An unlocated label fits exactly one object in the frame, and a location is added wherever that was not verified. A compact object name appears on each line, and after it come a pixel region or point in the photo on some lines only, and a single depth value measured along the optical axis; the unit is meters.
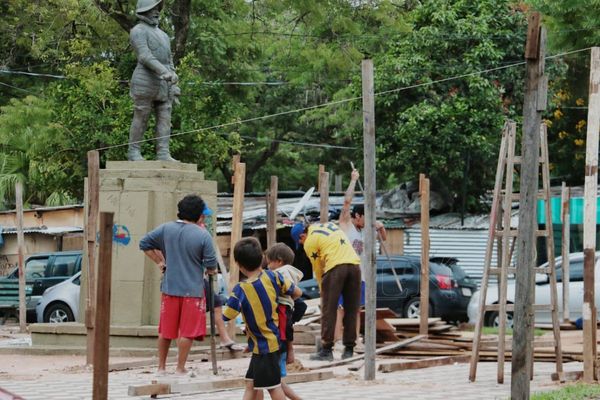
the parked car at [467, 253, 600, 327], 21.86
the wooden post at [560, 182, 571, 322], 14.90
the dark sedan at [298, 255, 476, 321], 23.88
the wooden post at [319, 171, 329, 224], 15.93
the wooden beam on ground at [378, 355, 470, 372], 12.78
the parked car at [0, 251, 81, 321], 26.16
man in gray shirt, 11.48
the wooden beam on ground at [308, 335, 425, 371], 13.02
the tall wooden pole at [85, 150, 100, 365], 12.69
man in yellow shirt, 13.54
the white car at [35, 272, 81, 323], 22.86
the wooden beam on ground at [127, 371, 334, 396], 10.09
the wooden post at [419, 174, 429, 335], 17.00
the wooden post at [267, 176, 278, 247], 16.91
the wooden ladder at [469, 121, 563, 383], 11.13
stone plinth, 14.90
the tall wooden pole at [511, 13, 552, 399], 8.77
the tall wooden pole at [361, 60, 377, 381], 11.54
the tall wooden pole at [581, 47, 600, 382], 11.01
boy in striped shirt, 8.41
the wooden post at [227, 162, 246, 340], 14.63
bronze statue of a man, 15.02
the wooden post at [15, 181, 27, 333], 21.17
